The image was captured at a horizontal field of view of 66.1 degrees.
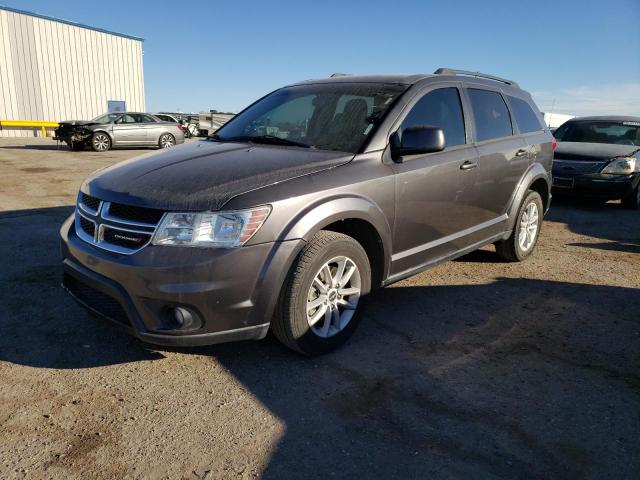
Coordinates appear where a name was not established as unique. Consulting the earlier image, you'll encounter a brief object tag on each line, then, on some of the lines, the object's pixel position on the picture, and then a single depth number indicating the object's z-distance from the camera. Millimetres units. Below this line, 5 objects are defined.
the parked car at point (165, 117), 18812
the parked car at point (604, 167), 8047
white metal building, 25766
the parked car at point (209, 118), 23922
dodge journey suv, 2492
